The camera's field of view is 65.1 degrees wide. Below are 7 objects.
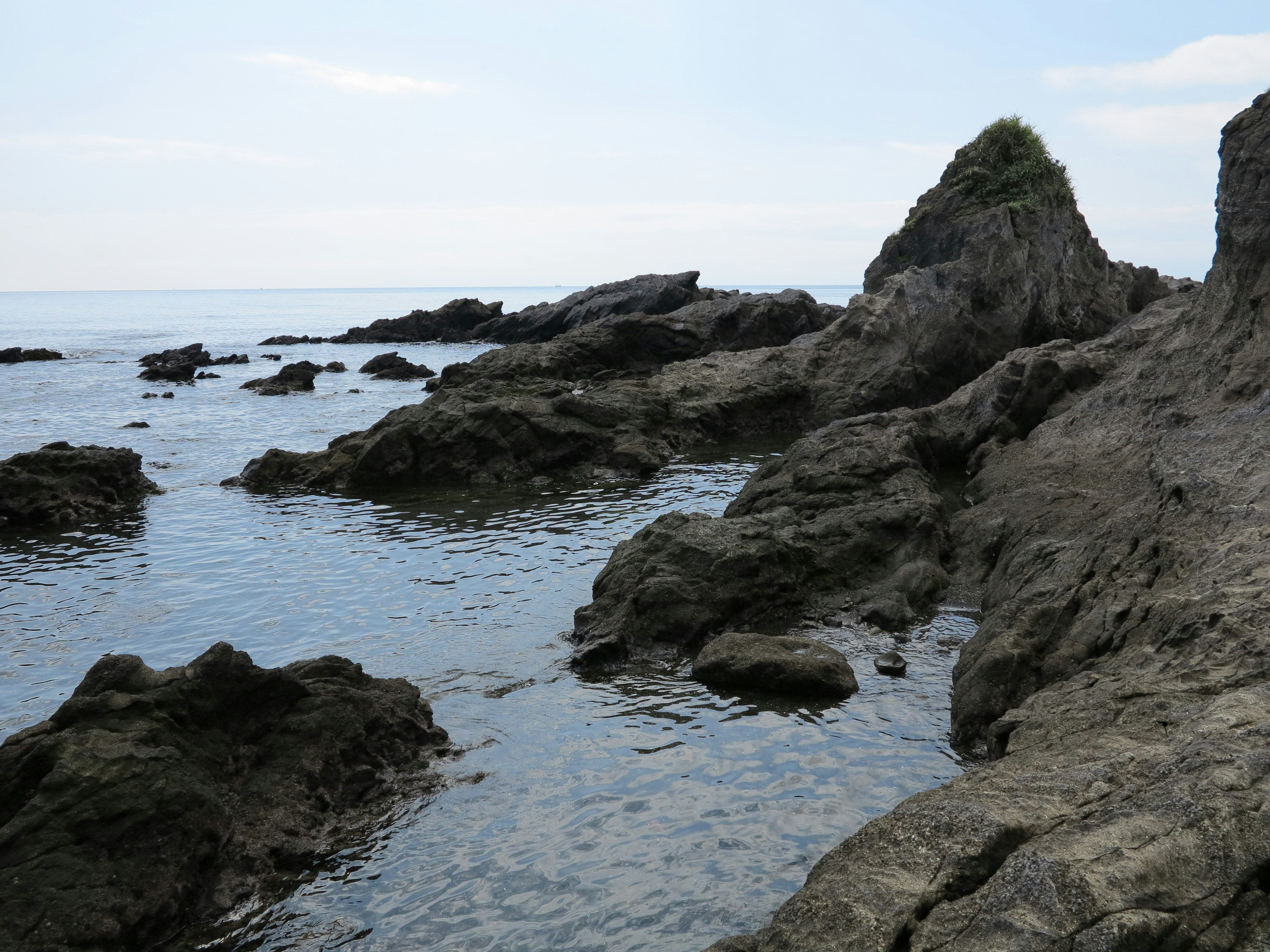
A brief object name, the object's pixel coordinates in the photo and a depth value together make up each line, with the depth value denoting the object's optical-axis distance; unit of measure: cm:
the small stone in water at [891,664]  1271
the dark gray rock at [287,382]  5244
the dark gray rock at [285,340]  9694
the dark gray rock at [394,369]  6000
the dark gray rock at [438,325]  9375
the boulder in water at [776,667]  1202
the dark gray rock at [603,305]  6588
